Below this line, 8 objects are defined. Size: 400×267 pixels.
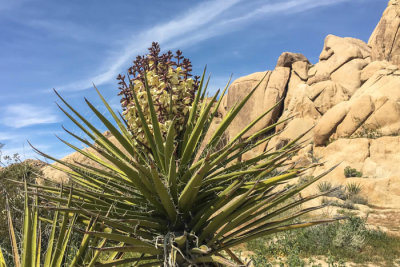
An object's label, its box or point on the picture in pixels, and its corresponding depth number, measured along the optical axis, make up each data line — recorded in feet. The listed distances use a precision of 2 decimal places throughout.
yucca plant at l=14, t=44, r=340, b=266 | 5.97
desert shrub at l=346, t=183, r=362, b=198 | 38.61
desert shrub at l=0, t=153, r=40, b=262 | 20.63
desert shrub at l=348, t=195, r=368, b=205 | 36.60
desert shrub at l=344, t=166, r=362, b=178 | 47.10
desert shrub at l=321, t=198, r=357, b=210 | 33.55
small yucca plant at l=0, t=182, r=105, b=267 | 5.88
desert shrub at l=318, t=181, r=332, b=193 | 40.44
